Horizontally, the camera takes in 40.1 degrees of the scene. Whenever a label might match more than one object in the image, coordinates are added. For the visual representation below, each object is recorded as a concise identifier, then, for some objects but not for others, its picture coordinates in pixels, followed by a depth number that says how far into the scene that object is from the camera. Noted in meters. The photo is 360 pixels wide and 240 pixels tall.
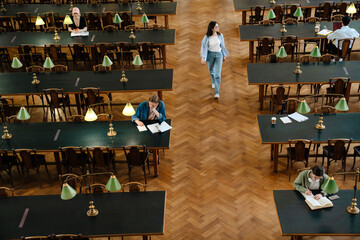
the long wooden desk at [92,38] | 11.88
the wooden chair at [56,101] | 9.84
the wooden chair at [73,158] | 8.31
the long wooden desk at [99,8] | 13.47
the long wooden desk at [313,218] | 6.35
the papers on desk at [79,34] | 12.17
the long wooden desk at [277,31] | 11.75
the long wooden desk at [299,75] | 9.91
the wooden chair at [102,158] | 8.28
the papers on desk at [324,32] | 11.65
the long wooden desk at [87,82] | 9.93
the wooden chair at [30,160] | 8.24
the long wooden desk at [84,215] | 6.55
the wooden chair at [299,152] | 8.16
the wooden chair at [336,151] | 8.13
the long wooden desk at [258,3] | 13.40
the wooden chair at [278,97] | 9.72
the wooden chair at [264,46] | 11.55
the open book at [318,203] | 6.69
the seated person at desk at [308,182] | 6.88
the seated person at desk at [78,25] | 12.20
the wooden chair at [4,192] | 7.19
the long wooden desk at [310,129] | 8.29
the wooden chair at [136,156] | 8.23
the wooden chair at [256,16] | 13.27
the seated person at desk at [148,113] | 8.76
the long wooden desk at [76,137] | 8.41
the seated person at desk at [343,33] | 11.23
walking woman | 10.35
